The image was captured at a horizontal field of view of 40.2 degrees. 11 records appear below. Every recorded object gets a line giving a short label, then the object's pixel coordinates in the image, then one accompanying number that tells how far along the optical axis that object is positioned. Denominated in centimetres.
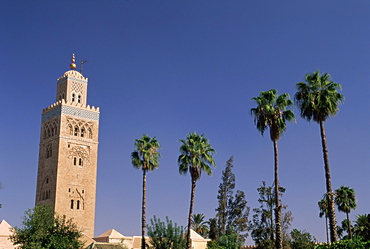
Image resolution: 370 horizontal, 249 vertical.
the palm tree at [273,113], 2852
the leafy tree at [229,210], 5543
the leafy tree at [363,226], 5269
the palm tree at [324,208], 5688
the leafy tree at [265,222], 5134
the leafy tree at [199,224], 6225
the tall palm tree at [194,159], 3353
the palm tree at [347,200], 5134
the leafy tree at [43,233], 3275
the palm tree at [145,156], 3625
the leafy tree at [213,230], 5631
